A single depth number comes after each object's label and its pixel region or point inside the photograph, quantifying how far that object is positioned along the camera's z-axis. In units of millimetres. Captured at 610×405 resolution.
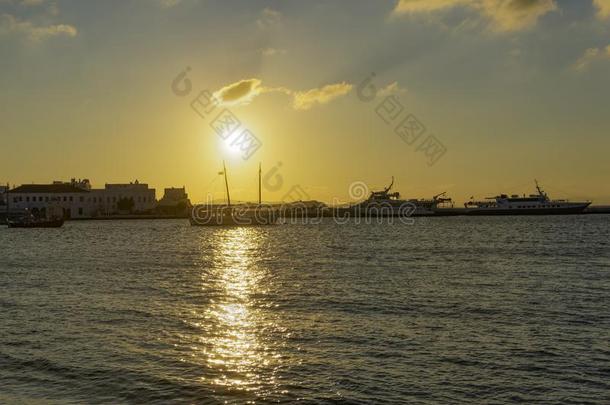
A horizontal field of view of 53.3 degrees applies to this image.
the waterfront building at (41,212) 193312
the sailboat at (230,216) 171625
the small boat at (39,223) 156000
